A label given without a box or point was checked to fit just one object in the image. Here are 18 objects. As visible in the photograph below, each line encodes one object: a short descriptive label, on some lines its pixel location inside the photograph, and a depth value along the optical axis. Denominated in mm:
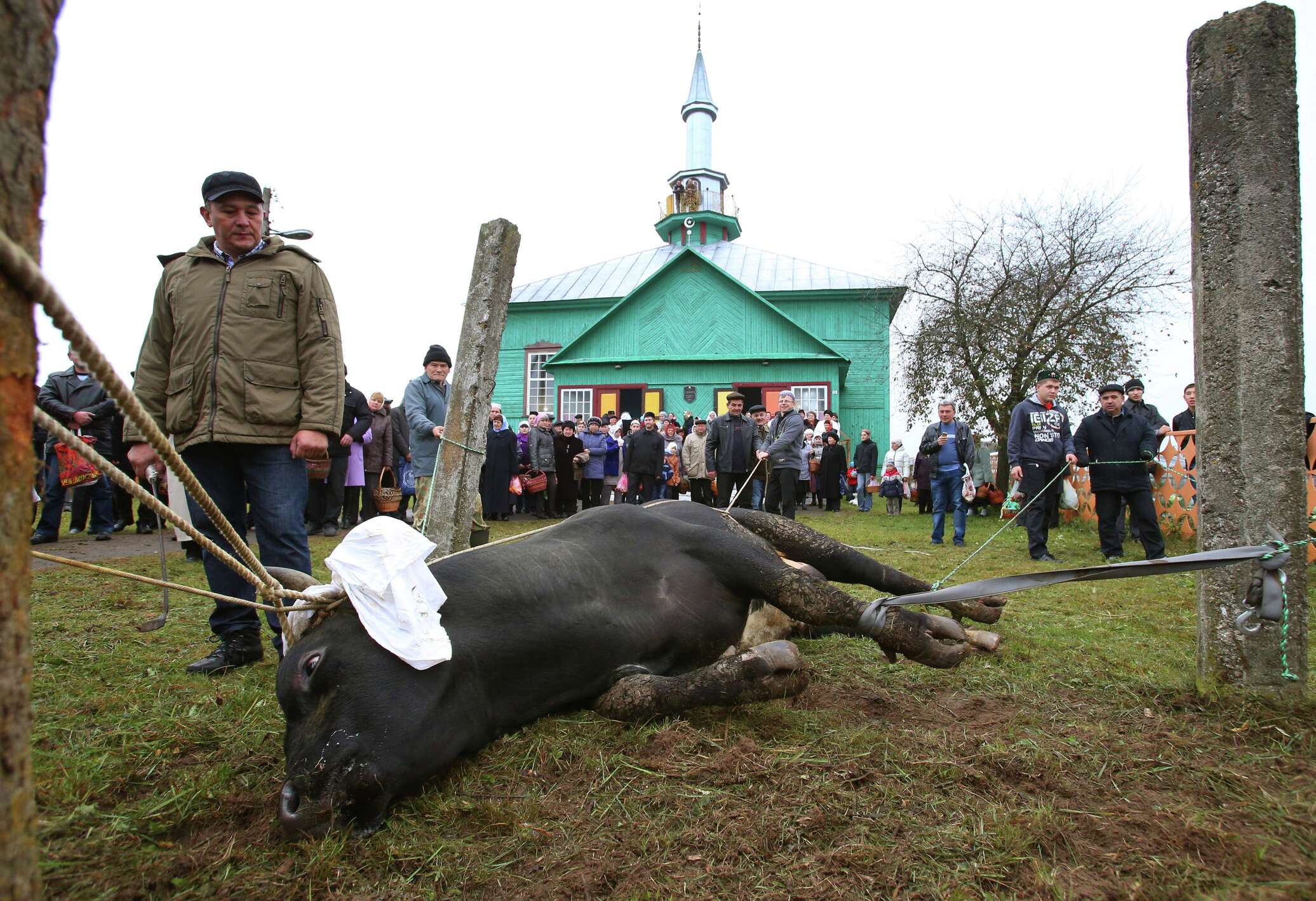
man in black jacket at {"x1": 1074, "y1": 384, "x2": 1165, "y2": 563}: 7914
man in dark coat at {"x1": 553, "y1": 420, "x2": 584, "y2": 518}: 14367
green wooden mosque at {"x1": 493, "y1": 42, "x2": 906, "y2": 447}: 24422
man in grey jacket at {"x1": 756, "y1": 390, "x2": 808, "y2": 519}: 10336
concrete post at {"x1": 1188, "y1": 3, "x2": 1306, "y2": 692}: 2822
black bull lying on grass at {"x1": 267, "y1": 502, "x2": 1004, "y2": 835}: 2170
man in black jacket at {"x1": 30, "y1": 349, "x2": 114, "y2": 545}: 8242
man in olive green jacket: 3623
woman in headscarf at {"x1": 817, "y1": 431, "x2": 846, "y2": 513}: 16781
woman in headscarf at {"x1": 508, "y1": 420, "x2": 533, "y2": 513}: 14341
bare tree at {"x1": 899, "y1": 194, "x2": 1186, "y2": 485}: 17547
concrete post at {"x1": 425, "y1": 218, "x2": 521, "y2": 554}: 5148
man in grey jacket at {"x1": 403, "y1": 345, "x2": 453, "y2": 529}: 7418
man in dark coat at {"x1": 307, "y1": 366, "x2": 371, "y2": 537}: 9836
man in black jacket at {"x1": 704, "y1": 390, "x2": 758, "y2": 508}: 11203
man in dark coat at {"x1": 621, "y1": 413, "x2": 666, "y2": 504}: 13570
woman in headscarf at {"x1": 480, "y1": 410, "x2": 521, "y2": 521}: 12953
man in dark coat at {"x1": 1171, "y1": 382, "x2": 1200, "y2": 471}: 9500
